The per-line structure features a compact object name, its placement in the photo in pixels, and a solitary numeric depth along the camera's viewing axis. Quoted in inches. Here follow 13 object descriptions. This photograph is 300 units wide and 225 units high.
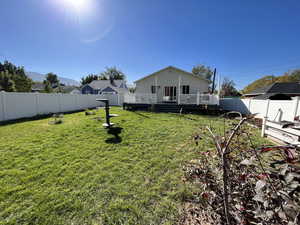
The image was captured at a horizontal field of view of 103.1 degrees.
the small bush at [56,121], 271.5
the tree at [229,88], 1283.7
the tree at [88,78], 1556.3
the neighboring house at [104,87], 992.9
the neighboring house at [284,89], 674.8
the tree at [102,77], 1605.3
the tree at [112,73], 1642.0
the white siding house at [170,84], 533.6
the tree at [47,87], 1013.5
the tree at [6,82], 715.4
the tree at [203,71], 1585.9
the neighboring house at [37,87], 1225.4
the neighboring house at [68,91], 1189.5
